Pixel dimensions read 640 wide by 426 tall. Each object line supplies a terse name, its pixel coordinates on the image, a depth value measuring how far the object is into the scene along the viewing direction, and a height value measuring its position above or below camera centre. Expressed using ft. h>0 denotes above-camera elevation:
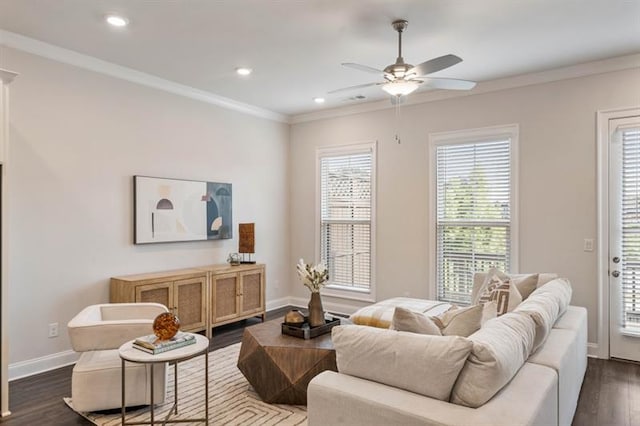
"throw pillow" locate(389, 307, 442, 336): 7.06 -1.84
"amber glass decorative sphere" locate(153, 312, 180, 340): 8.64 -2.34
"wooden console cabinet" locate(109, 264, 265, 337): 13.78 -2.82
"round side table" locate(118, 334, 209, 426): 7.99 -2.75
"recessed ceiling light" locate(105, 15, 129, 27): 10.64 +4.98
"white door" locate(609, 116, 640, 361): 13.21 -0.70
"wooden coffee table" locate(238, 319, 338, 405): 9.73 -3.55
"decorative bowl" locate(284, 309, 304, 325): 10.98 -2.75
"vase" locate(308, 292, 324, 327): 11.05 -2.53
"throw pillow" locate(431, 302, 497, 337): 7.30 -1.91
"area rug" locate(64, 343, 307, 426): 9.39 -4.61
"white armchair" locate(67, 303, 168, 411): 9.40 -3.55
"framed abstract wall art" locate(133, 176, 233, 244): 15.01 +0.14
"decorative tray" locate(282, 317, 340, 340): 10.58 -2.97
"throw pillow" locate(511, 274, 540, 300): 11.85 -1.98
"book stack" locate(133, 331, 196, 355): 8.29 -2.63
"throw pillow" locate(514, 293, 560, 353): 7.66 -1.94
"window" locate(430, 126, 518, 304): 15.56 +0.34
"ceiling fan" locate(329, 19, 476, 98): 9.75 +3.49
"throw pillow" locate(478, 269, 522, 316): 10.76 -2.09
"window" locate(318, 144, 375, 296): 19.26 -0.03
